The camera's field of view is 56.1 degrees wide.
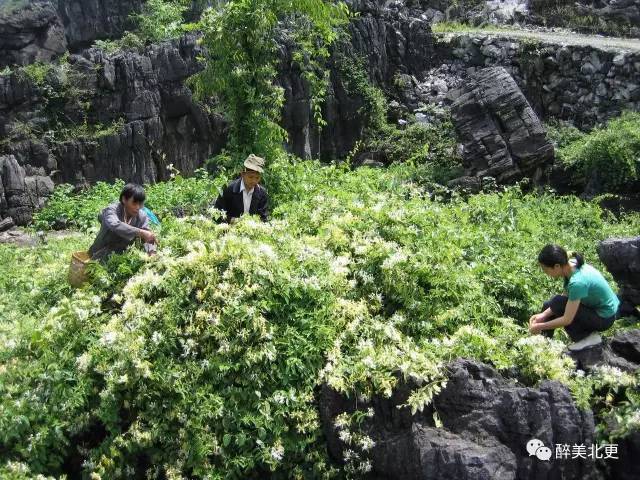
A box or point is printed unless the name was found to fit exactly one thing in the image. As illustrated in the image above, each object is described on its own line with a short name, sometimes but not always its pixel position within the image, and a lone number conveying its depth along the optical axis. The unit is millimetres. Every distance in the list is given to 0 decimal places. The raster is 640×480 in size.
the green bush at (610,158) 11812
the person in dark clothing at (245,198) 6301
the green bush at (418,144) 13827
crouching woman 4699
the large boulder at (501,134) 11859
